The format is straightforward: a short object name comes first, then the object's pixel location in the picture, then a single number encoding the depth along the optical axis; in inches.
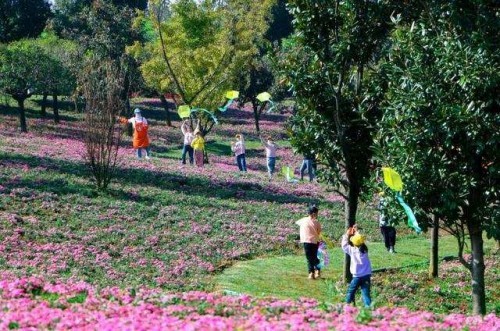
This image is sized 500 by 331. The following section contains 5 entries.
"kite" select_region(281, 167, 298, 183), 1465.1
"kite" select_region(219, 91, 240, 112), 1181.0
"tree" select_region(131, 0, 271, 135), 1980.8
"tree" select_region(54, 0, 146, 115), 2504.9
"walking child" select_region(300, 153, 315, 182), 1502.2
